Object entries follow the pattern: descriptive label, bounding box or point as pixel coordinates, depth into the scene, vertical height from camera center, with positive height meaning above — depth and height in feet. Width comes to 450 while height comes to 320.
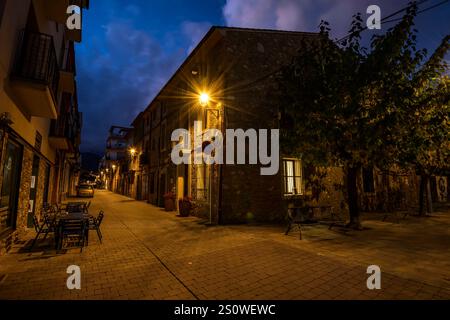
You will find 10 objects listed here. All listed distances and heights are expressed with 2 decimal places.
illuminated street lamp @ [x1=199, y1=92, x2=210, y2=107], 30.32 +10.87
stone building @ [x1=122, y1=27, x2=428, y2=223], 33.53 +8.73
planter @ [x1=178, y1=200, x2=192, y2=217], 40.52 -3.82
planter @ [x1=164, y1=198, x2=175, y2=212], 49.39 -4.08
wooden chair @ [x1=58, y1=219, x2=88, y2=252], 19.40 -3.61
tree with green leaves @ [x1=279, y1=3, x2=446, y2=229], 24.03 +8.85
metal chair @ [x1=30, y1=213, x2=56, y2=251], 20.30 -3.58
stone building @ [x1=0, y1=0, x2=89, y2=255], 15.71 +6.64
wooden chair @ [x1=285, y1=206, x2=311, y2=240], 24.08 -3.26
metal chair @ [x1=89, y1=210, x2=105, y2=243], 22.06 -3.64
